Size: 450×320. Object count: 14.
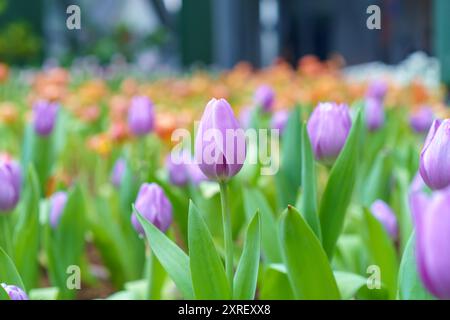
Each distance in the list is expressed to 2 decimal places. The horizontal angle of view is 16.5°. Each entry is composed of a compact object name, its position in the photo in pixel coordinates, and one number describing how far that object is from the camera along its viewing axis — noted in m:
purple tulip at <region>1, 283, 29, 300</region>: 1.06
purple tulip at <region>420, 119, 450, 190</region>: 1.02
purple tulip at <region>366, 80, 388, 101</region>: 2.32
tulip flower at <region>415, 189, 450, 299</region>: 0.86
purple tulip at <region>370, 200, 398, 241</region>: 1.38
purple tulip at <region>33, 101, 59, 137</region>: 1.84
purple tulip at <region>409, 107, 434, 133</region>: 2.12
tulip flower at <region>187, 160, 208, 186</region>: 1.52
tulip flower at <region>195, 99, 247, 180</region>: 1.04
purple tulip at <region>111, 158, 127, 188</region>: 1.71
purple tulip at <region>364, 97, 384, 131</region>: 1.80
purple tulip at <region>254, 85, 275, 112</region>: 2.36
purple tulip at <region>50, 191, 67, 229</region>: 1.40
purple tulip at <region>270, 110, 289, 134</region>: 1.94
